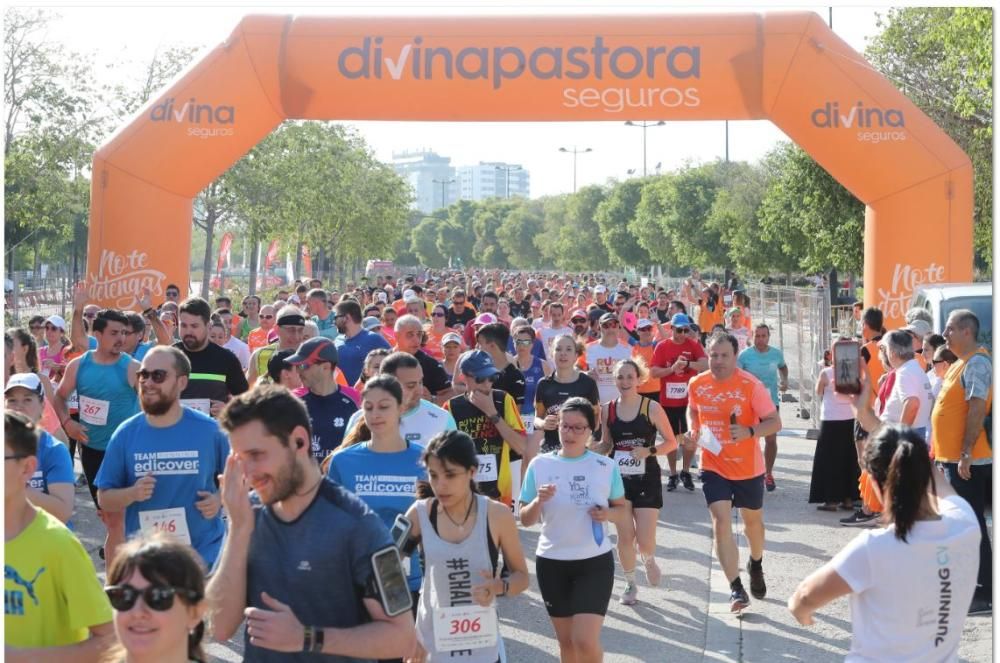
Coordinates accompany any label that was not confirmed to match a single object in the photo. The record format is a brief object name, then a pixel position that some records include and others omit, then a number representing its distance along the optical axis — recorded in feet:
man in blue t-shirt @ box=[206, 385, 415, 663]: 11.06
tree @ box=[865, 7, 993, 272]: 64.23
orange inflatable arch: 42.70
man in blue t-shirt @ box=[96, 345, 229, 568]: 19.15
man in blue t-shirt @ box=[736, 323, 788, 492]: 45.16
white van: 37.55
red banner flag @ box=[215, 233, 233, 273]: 148.28
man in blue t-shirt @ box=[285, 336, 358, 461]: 22.41
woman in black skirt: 38.60
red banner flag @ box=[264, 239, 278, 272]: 189.88
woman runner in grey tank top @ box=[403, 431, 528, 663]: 16.40
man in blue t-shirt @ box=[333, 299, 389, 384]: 32.76
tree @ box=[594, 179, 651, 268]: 287.28
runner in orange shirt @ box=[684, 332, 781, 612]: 27.32
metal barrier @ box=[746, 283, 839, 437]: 57.41
